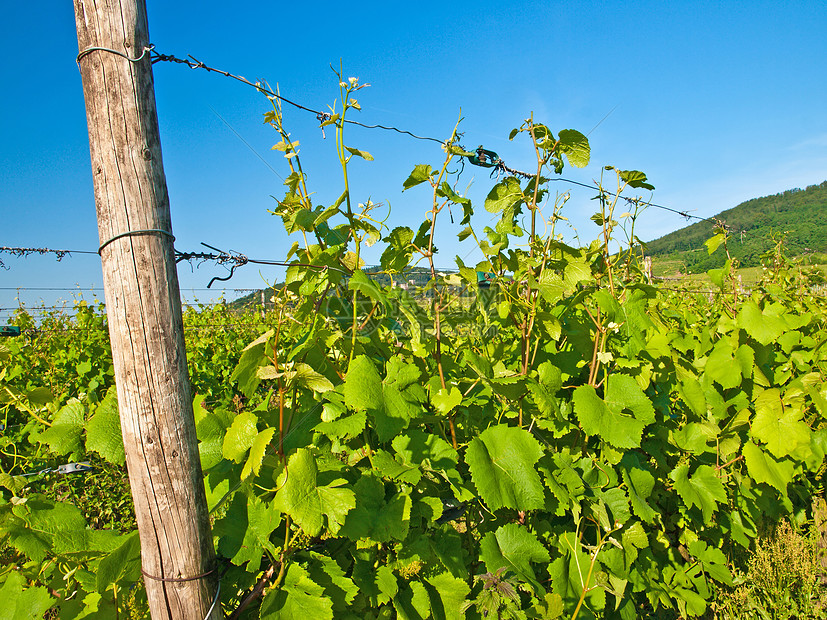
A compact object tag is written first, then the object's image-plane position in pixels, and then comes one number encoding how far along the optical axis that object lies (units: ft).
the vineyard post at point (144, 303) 3.52
